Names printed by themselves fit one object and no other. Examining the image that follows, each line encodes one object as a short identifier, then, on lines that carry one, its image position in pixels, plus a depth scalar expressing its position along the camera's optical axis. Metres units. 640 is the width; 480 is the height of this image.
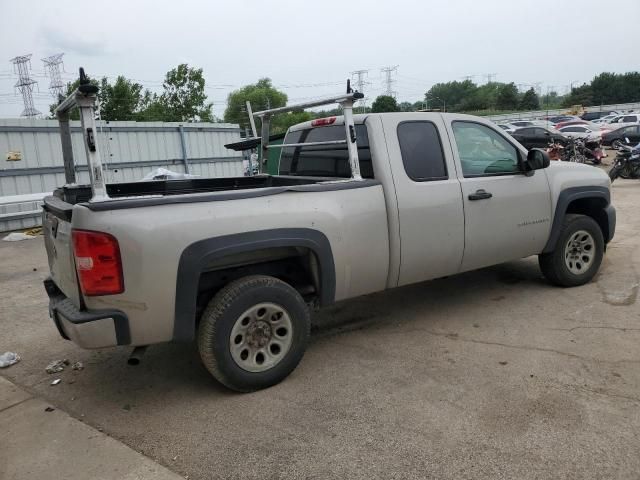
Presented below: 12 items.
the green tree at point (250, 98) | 95.81
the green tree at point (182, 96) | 34.09
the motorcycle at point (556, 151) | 19.78
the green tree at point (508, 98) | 92.69
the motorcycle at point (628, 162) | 15.73
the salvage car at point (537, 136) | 24.55
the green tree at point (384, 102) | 47.19
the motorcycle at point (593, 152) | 20.30
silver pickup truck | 3.06
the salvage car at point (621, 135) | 25.95
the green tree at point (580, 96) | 88.62
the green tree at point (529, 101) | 87.96
